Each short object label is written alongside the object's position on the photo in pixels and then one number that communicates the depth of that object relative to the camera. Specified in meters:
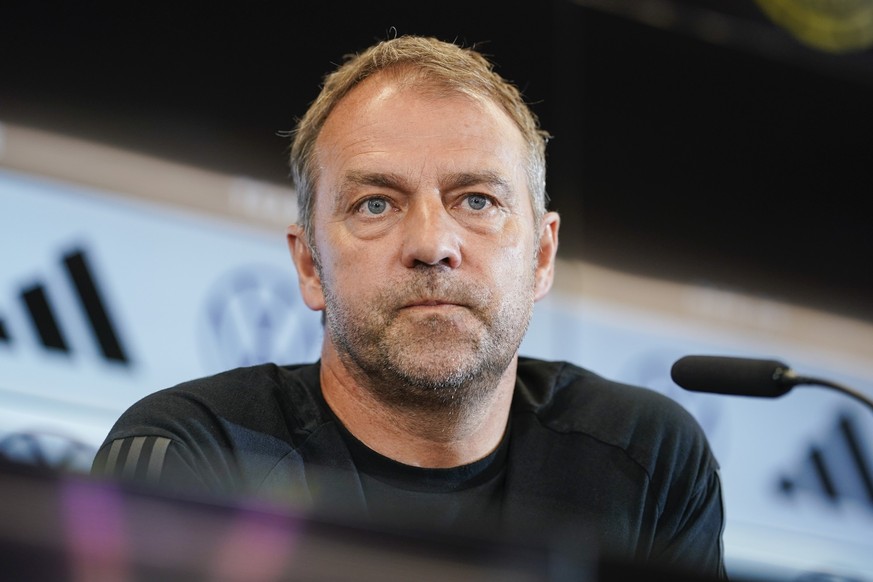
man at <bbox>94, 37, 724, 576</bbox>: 2.79
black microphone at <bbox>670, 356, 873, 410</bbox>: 2.69
